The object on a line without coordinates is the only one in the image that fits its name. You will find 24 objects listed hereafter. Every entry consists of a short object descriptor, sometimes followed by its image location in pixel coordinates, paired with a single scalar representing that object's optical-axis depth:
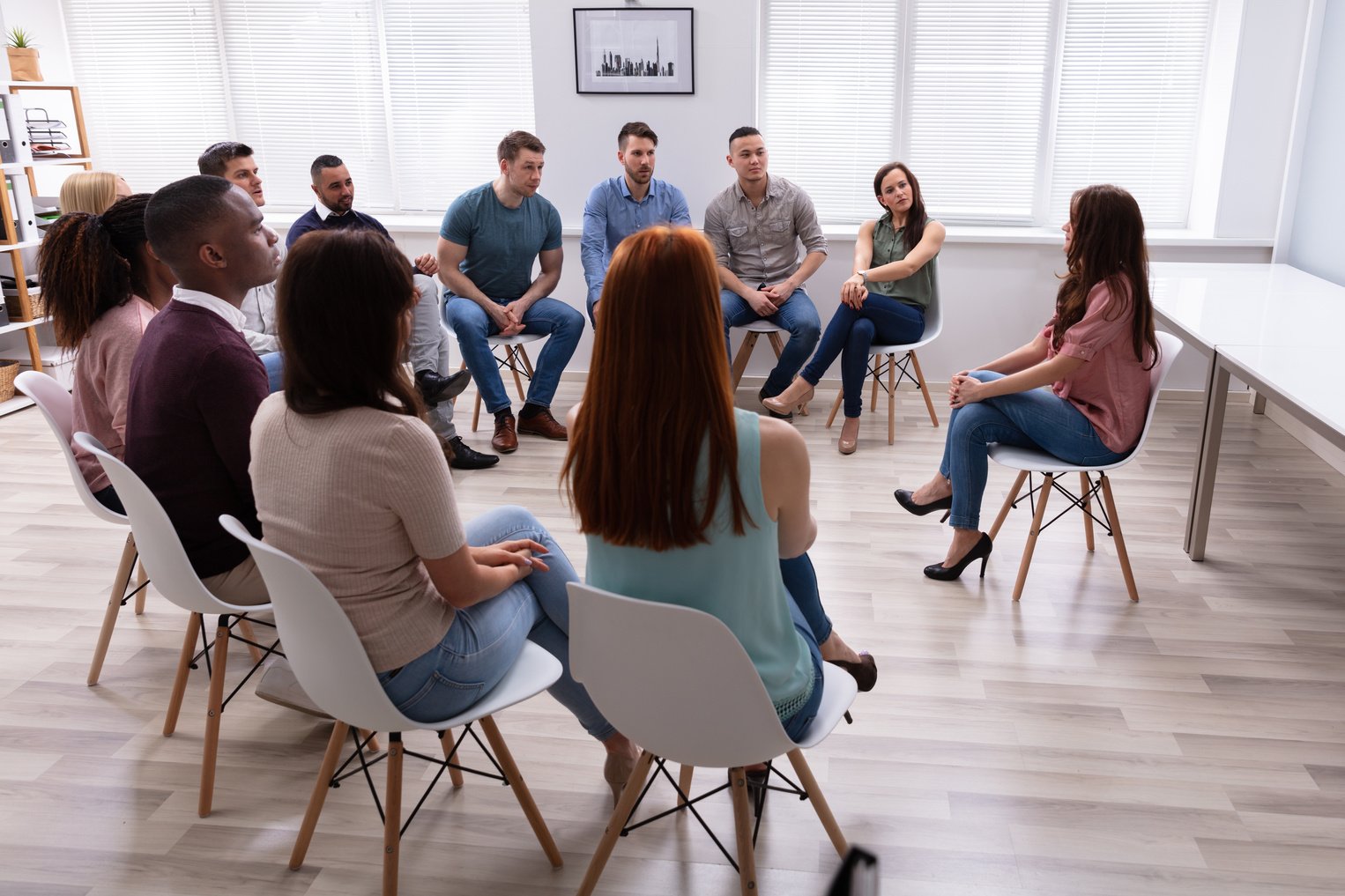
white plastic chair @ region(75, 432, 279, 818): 2.02
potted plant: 5.18
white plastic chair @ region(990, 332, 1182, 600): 2.95
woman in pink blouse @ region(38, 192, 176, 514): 2.60
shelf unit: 5.05
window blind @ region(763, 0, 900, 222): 5.19
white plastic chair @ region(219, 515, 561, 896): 1.61
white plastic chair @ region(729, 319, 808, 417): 4.88
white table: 2.65
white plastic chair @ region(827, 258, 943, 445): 4.59
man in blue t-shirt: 4.62
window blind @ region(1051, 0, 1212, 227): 5.04
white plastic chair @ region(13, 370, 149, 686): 2.54
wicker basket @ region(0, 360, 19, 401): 5.14
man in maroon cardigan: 2.16
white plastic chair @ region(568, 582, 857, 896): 1.50
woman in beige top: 1.64
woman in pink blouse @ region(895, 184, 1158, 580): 2.89
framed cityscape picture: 5.01
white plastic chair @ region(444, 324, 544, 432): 4.69
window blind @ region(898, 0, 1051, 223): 5.11
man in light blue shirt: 4.96
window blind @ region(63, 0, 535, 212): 5.57
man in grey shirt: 4.82
